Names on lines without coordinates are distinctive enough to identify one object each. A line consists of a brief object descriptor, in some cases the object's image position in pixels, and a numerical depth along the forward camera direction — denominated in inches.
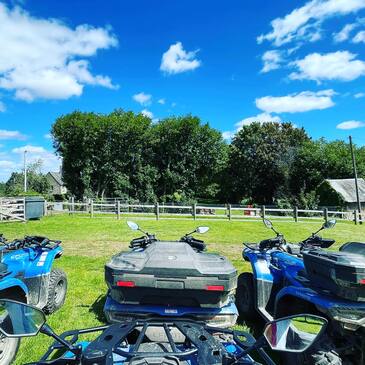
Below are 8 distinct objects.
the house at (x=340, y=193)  1413.6
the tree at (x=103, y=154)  1492.4
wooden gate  758.5
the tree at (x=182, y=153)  1584.6
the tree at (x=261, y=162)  1777.8
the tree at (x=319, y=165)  1657.2
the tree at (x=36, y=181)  2169.0
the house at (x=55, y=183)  2859.3
